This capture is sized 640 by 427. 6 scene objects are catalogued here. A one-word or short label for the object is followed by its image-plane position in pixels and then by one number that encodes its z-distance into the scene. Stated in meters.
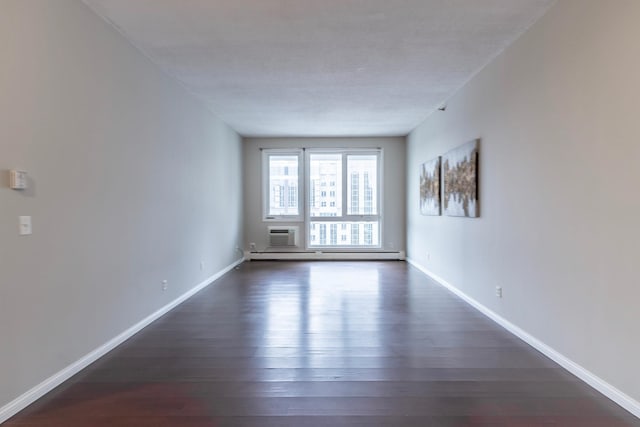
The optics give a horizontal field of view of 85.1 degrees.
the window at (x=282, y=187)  7.73
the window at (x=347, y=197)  7.71
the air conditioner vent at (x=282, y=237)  7.59
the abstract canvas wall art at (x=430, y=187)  5.22
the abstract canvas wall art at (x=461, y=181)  3.92
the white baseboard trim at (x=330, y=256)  7.59
